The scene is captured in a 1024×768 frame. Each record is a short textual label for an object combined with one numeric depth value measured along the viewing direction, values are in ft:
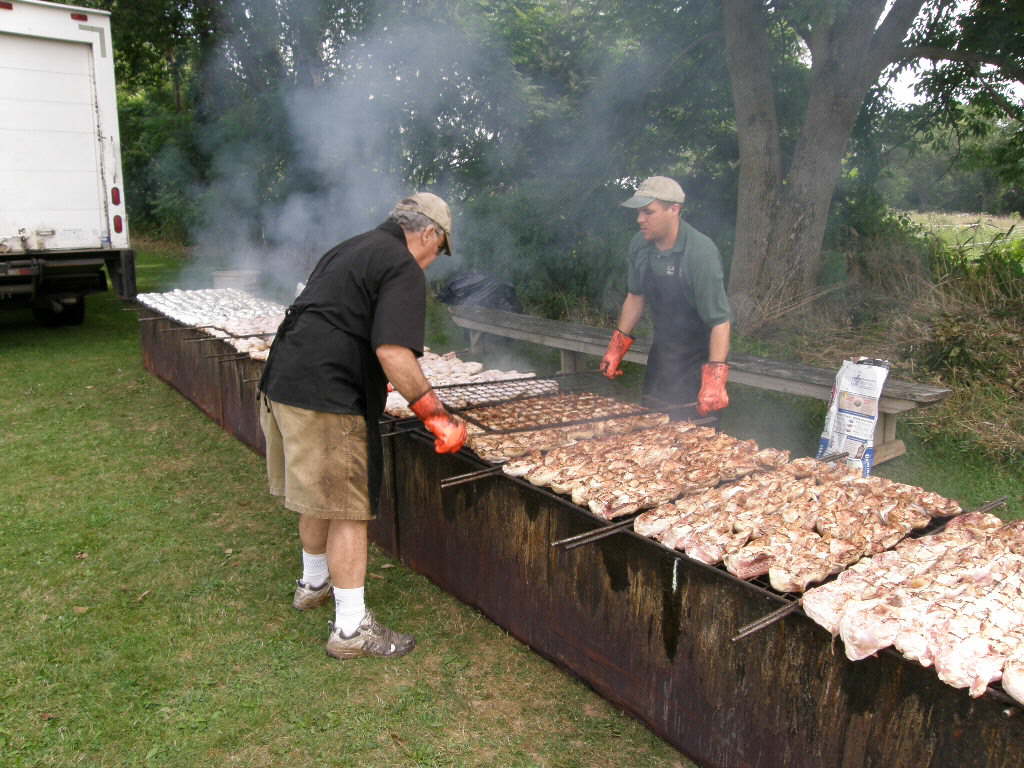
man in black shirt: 10.16
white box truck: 27.43
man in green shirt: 14.33
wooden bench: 15.97
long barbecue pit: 6.76
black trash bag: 28.99
